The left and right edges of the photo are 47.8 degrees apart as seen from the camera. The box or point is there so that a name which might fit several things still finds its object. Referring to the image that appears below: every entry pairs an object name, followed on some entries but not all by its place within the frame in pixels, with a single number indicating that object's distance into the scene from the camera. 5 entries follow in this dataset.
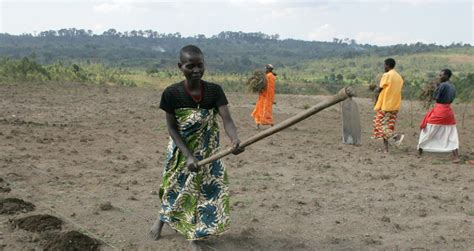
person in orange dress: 10.75
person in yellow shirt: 8.35
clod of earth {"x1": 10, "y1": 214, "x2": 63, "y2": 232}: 4.30
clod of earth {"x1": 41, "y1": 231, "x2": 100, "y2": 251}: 3.94
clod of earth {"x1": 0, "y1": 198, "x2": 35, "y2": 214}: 4.69
